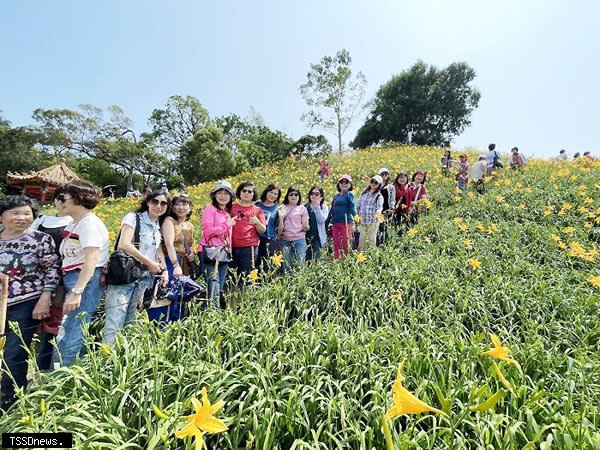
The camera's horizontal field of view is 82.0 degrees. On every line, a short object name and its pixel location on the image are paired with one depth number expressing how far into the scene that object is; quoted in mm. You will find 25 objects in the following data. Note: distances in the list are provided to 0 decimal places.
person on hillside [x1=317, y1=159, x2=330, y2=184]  12508
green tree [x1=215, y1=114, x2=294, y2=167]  30062
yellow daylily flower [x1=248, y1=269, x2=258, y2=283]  3045
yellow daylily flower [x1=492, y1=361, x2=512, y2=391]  1101
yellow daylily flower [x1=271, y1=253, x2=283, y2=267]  3477
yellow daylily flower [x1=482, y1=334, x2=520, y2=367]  1226
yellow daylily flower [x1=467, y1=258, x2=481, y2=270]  3902
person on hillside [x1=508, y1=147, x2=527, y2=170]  11154
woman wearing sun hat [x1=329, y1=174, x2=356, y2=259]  4828
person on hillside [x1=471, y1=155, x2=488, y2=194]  9117
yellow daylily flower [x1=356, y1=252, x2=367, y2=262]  3990
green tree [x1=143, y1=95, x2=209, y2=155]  33938
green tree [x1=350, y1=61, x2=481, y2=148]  30391
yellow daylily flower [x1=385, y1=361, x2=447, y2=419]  929
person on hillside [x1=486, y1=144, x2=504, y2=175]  10297
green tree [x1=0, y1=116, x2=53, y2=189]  25938
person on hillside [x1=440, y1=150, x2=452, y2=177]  11633
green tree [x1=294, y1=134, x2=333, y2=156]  27431
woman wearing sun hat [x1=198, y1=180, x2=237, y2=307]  3613
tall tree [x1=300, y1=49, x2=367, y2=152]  25016
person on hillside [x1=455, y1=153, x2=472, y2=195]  8742
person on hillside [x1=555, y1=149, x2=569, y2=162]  12773
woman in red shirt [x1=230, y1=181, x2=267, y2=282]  3965
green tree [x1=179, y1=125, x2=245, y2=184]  24547
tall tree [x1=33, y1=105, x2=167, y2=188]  29391
